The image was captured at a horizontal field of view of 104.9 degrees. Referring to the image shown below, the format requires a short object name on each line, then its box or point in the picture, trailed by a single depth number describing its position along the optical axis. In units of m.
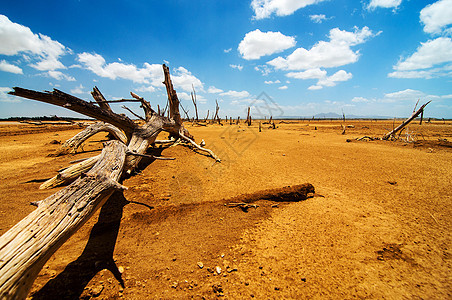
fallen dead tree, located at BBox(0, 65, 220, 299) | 1.21
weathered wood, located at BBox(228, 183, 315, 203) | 3.26
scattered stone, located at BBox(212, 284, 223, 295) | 1.61
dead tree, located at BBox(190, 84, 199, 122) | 30.67
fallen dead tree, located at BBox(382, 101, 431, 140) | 9.40
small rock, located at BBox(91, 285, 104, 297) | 1.54
